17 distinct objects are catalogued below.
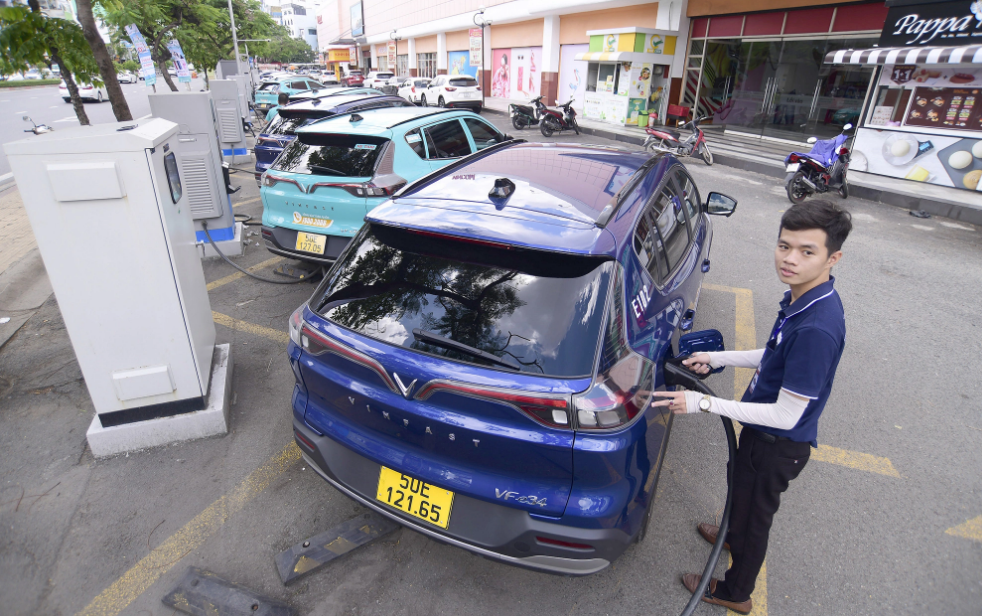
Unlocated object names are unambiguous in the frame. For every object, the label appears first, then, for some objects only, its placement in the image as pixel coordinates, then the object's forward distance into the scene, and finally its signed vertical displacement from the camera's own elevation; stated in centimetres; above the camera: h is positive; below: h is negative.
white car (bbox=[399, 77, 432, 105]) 2608 -38
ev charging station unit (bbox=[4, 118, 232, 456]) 265 -103
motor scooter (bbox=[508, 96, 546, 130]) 1848 -108
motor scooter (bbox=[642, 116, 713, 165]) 1278 -132
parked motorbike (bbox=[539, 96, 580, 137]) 1695 -115
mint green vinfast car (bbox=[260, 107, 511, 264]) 481 -86
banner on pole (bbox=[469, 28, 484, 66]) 2858 +208
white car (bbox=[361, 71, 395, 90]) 3278 +4
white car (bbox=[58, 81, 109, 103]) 2804 -113
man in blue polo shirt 180 -104
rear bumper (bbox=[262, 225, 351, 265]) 485 -150
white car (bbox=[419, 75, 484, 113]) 2369 -49
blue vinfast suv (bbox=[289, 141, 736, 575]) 189 -103
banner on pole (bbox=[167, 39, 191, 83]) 1345 +35
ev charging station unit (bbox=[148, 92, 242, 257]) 567 -76
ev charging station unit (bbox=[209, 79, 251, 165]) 1029 -64
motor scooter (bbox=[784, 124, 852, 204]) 929 -132
